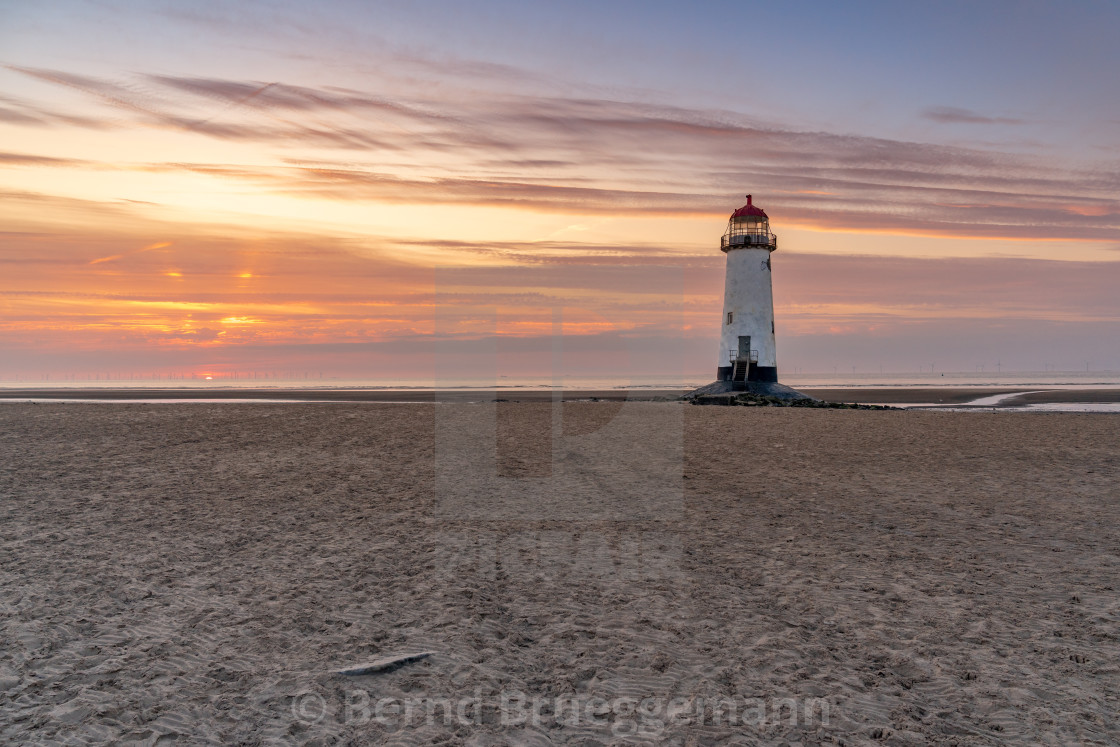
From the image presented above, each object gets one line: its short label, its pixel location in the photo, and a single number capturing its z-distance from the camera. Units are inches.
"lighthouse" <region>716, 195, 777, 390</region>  1576.0
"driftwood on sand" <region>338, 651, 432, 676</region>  203.9
